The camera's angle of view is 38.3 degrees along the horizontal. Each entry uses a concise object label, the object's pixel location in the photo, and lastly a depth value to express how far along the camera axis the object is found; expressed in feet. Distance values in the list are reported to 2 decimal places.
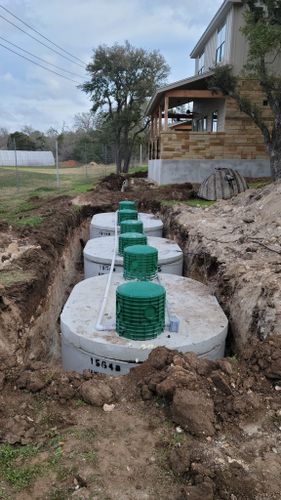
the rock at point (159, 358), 12.01
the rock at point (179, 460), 8.57
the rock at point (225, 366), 11.63
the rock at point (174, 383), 10.62
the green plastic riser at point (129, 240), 23.85
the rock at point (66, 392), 10.96
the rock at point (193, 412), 9.67
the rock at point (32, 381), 11.24
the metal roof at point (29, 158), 124.26
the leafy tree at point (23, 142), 172.14
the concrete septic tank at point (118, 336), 14.62
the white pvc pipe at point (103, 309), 15.61
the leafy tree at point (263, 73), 37.52
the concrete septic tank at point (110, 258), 24.26
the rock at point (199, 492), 7.74
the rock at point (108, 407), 10.61
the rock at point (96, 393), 10.78
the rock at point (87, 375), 11.95
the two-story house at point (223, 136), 52.80
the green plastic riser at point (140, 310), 14.34
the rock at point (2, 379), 11.44
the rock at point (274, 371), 11.87
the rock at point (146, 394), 10.93
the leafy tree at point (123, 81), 85.35
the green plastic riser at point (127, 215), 32.09
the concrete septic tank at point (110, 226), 33.12
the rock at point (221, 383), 10.85
